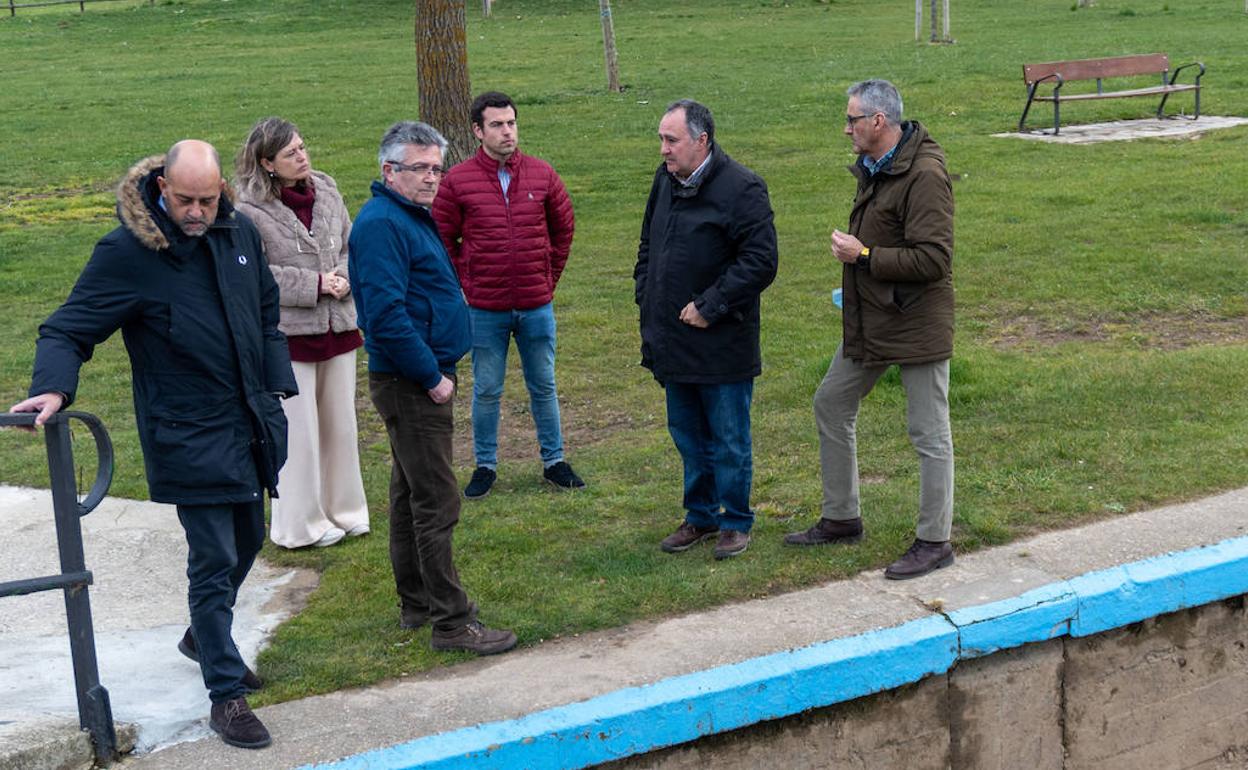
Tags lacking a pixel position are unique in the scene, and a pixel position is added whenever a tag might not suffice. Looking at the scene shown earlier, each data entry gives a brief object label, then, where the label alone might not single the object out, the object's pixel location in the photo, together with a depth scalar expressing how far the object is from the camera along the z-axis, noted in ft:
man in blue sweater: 15.81
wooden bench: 53.26
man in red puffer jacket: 22.18
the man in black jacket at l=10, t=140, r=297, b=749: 14.23
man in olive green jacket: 17.33
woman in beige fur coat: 19.70
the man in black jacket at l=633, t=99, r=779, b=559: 18.52
